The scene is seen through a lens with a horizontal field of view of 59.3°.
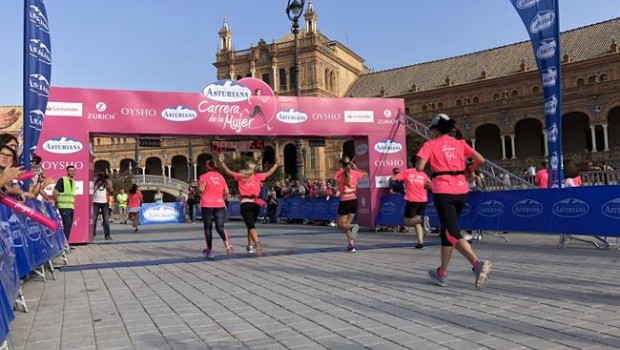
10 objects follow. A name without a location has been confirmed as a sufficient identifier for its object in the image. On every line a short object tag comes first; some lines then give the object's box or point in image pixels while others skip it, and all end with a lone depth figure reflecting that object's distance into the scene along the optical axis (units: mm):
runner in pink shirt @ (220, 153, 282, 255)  10094
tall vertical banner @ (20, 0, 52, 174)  9125
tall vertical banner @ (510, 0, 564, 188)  10172
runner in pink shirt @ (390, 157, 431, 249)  10656
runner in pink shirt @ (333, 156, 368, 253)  10618
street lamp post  18506
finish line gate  14562
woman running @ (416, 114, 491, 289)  5934
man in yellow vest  11844
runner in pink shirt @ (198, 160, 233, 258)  10008
